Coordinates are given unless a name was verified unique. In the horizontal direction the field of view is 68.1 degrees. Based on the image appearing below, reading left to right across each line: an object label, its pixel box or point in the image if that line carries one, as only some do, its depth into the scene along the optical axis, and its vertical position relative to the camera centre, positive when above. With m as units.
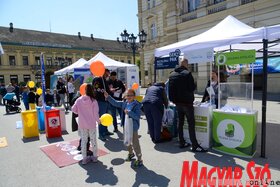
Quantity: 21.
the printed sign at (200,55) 5.34 +0.50
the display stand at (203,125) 4.86 -1.21
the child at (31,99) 10.32 -1.00
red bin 6.45 -1.42
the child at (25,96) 11.16 -0.94
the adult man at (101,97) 5.84 -0.60
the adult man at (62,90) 12.34 -0.72
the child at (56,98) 14.16 -1.36
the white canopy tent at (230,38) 4.21 +0.82
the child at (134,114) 4.03 -0.74
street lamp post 13.21 +2.47
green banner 4.27 +0.33
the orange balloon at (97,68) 4.89 +0.21
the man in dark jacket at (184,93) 4.63 -0.43
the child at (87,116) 4.27 -0.80
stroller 12.43 -1.47
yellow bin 6.53 -1.42
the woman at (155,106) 5.38 -0.81
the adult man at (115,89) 6.84 -0.43
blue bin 7.47 -1.47
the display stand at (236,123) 4.34 -1.09
